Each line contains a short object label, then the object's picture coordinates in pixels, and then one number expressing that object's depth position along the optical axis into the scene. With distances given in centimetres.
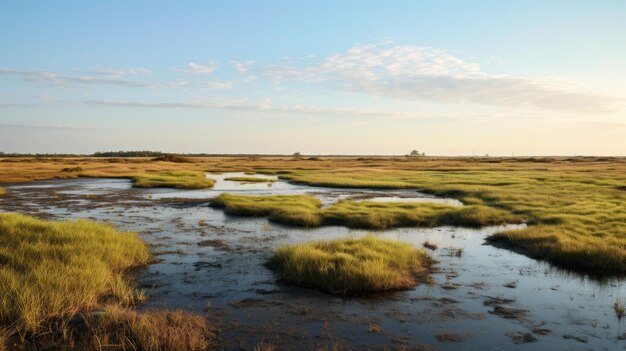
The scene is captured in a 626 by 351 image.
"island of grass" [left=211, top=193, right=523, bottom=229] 2684
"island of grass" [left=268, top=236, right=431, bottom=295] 1411
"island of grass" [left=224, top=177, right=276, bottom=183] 6231
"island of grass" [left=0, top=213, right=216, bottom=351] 973
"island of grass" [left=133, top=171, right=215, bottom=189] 5312
